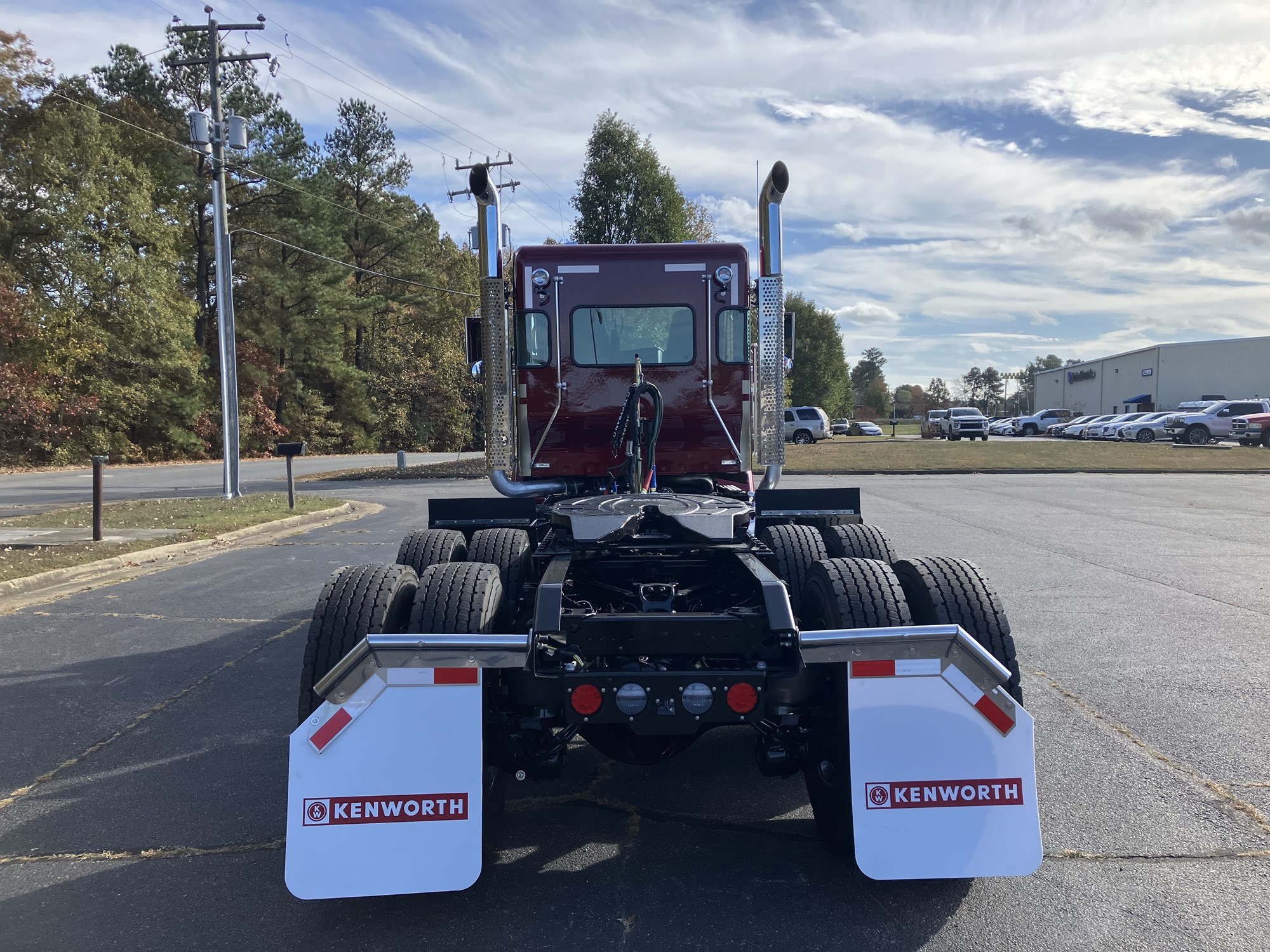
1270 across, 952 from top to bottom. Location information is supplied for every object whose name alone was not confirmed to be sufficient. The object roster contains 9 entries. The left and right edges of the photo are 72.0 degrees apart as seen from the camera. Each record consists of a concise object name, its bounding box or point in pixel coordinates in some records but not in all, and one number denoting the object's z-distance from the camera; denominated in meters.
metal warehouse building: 67.06
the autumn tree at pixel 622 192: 28.39
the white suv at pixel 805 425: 40.38
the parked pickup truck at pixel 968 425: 45.53
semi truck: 2.79
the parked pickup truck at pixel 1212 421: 36.34
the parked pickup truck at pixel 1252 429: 34.62
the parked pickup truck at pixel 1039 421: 57.62
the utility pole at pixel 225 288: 16.34
